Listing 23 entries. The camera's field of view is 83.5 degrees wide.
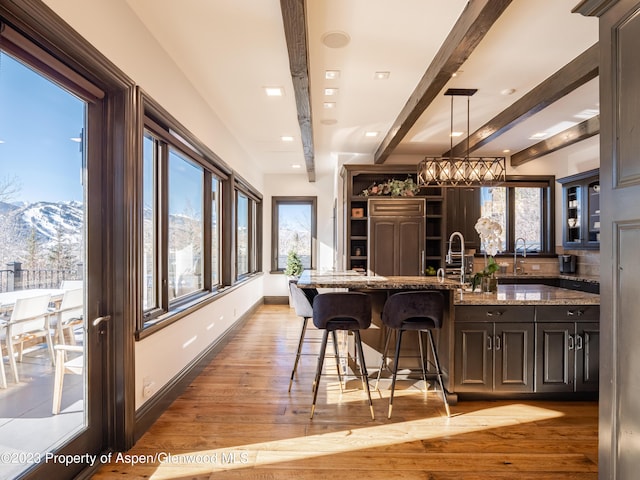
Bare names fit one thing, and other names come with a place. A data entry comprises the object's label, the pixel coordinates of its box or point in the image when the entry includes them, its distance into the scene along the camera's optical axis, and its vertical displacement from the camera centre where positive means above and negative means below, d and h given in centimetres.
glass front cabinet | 497 +39
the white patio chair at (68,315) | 194 -43
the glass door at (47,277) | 161 -20
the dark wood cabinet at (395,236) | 548 +2
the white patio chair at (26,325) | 163 -42
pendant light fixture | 368 +71
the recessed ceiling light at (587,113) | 417 +148
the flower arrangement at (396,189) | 557 +77
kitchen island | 299 -91
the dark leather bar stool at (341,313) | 276 -59
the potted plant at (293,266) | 763 -61
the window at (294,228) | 798 +21
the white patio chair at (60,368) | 191 -72
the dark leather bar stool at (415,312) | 279 -59
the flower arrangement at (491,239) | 325 -2
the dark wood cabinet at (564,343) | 299 -88
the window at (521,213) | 601 +41
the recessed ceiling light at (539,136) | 502 +145
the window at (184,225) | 344 +13
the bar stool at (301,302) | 321 -59
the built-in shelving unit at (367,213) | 568 +40
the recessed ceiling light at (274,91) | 354 +148
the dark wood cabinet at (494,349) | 299 -93
